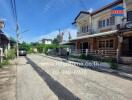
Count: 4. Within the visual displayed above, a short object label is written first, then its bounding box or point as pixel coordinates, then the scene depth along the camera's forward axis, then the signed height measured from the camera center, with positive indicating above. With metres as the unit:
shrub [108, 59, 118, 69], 7.82 -1.42
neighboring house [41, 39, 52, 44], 62.24 +6.41
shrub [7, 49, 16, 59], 13.16 -0.82
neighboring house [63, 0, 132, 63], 10.34 +2.85
